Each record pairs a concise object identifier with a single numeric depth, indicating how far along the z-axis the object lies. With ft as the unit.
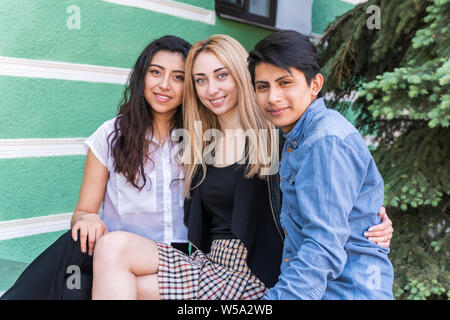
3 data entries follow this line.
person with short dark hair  4.67
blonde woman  6.00
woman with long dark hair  7.36
